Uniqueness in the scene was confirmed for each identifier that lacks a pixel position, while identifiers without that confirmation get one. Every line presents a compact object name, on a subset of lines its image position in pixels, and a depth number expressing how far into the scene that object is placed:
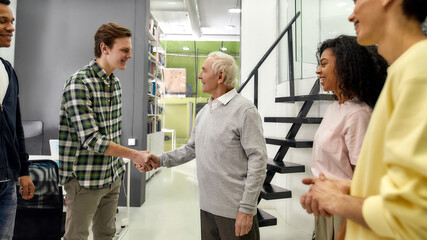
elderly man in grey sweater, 1.51
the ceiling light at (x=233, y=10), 7.52
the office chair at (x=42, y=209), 1.54
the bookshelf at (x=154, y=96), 5.12
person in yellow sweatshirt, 0.50
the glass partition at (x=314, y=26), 2.90
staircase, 2.71
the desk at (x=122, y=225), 2.99
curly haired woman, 1.31
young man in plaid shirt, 1.51
